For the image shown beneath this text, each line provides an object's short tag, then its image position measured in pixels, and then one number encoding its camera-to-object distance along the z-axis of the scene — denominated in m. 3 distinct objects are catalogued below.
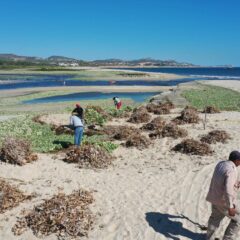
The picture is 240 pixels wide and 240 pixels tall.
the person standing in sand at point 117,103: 20.23
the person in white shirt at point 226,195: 5.23
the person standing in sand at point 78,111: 12.33
